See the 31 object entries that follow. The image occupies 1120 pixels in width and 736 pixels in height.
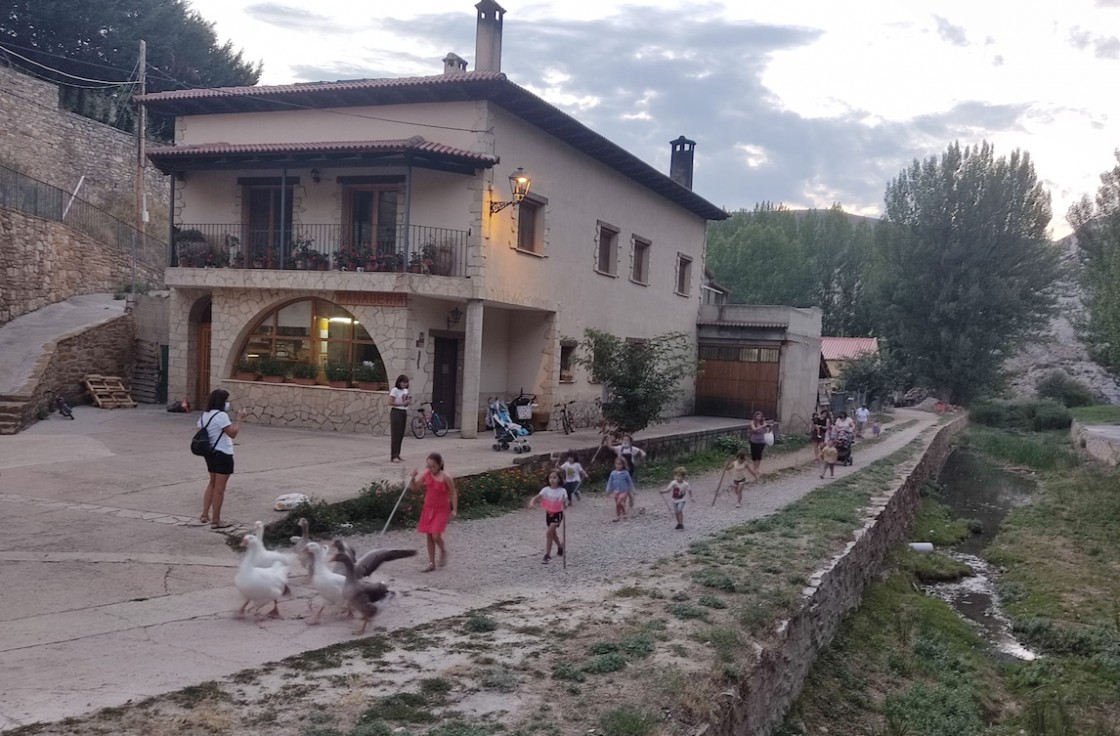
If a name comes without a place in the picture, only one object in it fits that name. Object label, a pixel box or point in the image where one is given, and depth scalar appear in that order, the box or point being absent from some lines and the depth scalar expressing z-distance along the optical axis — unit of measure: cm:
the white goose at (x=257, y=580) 634
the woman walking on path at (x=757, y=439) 1736
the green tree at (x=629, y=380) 1750
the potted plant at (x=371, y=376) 1767
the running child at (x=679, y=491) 1205
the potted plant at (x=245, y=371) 1878
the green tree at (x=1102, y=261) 2406
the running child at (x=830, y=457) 1850
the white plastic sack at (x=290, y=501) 984
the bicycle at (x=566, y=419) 2067
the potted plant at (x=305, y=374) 1819
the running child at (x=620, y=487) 1266
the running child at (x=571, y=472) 1252
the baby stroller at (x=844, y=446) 2031
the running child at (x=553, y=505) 958
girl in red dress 871
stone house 1730
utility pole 2630
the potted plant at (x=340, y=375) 1783
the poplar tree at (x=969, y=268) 4131
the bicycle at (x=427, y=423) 1739
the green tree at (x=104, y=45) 3195
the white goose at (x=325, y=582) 644
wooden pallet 1892
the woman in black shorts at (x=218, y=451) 895
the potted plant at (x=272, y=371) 1842
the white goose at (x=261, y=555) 649
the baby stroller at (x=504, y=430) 1577
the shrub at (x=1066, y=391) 5028
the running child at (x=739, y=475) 1477
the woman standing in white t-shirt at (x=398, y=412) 1363
